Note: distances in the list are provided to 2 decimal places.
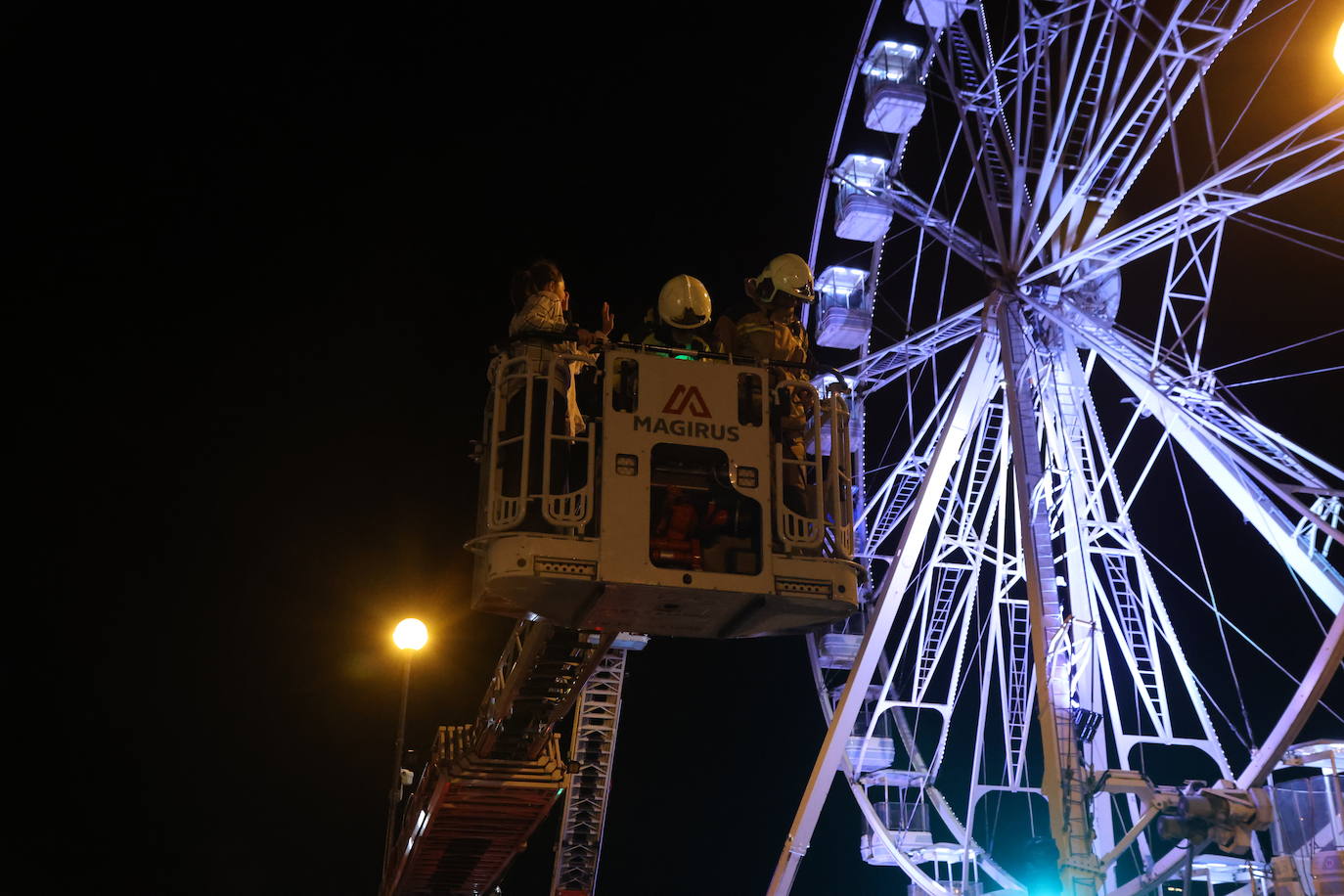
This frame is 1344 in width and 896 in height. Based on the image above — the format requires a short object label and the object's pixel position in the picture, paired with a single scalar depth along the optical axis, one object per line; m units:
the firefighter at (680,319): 12.21
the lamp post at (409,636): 13.04
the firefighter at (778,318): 12.47
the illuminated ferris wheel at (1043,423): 18.20
